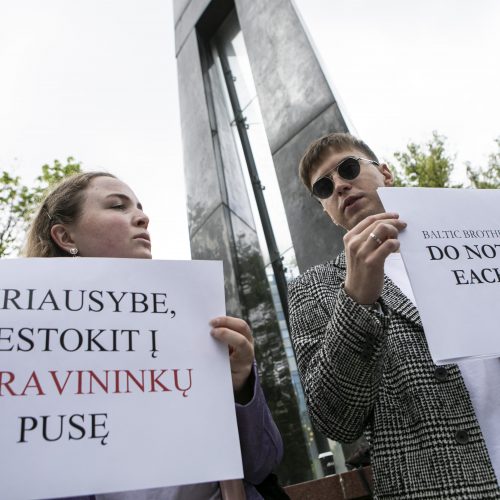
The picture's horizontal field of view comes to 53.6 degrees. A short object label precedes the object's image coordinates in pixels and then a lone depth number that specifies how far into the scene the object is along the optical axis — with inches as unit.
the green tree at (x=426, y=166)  543.8
